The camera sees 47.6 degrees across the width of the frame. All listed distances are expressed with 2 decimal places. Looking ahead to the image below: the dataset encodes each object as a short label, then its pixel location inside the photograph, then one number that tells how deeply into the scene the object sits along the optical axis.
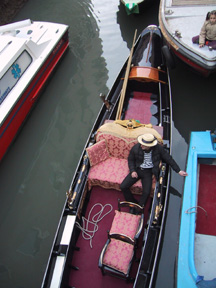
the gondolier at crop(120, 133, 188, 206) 3.27
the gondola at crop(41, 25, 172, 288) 2.76
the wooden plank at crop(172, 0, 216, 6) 5.61
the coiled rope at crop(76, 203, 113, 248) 3.12
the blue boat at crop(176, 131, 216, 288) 2.62
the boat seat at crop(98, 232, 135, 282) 2.63
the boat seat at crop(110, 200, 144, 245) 2.91
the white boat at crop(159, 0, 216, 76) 4.50
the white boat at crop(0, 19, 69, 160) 4.58
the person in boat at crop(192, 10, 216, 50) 4.38
